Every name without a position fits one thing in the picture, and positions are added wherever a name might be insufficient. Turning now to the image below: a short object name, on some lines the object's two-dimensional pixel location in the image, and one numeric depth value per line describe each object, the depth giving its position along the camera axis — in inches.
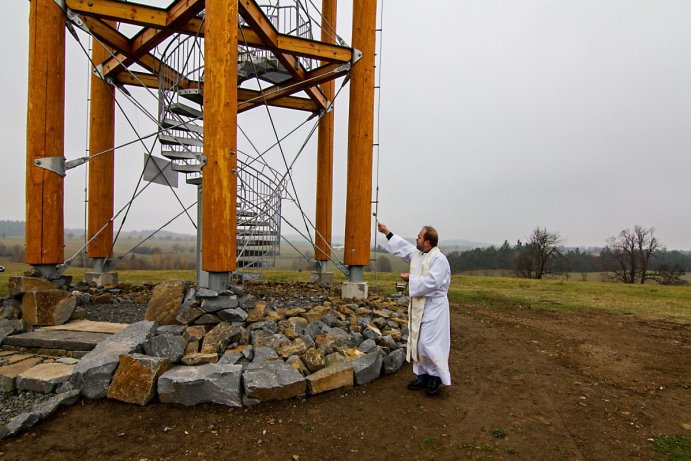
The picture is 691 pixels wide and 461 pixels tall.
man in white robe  176.6
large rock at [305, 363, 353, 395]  170.9
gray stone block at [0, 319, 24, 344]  216.2
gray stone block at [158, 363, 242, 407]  160.2
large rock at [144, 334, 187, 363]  178.4
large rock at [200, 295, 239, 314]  205.7
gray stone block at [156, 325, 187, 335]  192.0
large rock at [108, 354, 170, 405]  161.3
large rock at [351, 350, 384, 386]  182.1
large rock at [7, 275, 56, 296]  238.2
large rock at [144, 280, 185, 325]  209.4
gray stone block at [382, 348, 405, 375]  197.0
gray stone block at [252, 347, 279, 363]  178.4
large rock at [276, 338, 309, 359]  184.2
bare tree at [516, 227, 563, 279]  1376.7
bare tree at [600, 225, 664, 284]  1290.6
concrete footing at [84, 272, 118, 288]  365.1
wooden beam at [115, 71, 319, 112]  393.4
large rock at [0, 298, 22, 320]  230.7
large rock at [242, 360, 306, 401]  161.6
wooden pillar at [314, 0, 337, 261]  425.4
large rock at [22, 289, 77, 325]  228.4
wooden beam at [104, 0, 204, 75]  265.0
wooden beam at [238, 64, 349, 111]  331.8
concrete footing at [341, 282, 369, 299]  314.8
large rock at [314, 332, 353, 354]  195.5
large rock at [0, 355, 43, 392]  173.5
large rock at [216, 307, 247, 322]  205.2
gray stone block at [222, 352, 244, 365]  175.0
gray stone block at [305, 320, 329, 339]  209.5
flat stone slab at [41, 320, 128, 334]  223.9
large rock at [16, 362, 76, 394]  170.6
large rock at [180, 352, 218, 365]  173.9
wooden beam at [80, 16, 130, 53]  298.5
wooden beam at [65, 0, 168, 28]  268.1
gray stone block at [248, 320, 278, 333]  203.3
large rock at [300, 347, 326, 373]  181.0
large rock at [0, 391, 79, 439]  138.5
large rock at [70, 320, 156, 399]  166.1
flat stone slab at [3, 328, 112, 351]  203.9
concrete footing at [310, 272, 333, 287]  418.3
